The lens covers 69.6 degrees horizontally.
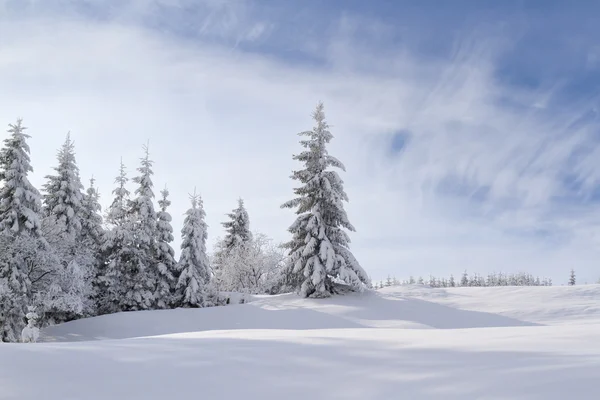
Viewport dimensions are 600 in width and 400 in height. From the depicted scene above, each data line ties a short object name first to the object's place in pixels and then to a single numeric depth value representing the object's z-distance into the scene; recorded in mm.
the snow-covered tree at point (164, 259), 29250
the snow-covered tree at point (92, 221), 28828
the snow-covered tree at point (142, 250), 28547
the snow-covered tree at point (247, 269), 38719
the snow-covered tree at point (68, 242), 23302
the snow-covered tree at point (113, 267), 28562
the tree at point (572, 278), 80156
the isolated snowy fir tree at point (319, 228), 22453
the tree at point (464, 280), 97888
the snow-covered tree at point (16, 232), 21500
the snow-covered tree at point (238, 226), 44594
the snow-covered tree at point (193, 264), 29062
